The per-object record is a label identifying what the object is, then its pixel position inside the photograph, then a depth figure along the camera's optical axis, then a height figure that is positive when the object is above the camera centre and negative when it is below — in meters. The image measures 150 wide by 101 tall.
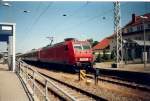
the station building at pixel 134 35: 46.03 +5.34
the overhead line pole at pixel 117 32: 31.56 +2.83
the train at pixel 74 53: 24.66 +0.38
